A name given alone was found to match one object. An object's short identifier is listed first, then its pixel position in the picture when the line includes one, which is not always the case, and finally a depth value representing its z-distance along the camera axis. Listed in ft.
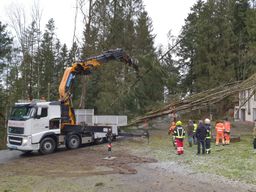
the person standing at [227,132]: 51.01
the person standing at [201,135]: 42.04
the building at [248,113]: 125.62
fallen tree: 48.93
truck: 44.65
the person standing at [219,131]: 49.73
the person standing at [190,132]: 49.39
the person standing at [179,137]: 42.11
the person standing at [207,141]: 42.27
